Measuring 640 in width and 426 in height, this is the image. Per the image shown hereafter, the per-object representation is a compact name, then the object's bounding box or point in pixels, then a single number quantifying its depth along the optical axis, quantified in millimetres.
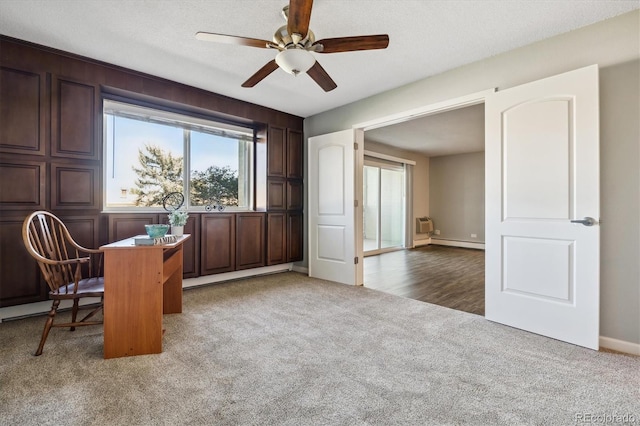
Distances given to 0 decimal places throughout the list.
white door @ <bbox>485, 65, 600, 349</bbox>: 2158
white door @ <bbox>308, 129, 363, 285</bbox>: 3980
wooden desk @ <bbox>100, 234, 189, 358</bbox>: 1994
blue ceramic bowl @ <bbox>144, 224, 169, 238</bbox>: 2230
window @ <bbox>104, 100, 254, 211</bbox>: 3416
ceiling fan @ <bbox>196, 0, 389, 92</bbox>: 1949
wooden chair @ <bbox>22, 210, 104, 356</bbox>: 2014
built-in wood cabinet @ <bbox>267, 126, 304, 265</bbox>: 4504
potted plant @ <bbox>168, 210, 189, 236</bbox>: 2707
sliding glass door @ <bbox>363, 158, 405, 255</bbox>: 6965
